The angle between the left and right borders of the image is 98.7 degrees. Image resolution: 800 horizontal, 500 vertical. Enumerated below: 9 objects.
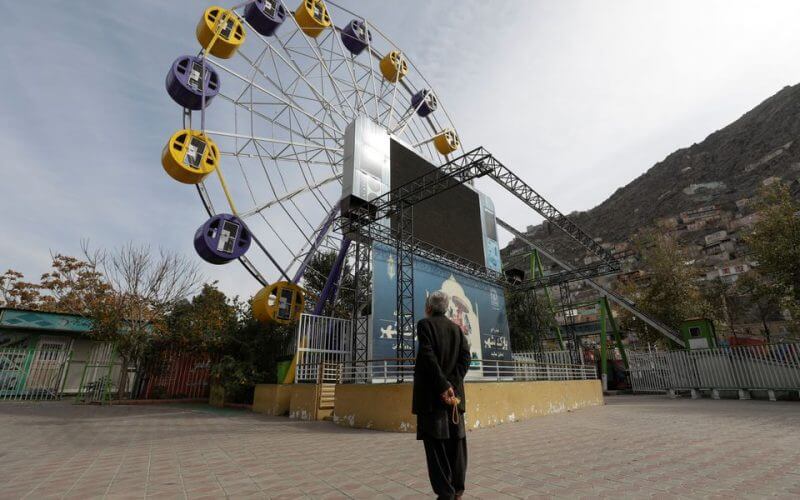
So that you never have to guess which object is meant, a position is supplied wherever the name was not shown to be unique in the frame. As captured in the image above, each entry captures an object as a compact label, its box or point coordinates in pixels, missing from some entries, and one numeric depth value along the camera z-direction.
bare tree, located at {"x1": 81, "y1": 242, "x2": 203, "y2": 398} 13.34
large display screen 14.35
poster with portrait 11.55
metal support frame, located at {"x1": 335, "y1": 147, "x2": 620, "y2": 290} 10.98
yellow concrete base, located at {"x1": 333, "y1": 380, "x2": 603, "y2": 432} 6.86
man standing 2.20
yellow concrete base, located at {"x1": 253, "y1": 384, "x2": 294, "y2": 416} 10.49
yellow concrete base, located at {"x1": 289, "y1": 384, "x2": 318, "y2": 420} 9.37
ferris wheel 10.56
